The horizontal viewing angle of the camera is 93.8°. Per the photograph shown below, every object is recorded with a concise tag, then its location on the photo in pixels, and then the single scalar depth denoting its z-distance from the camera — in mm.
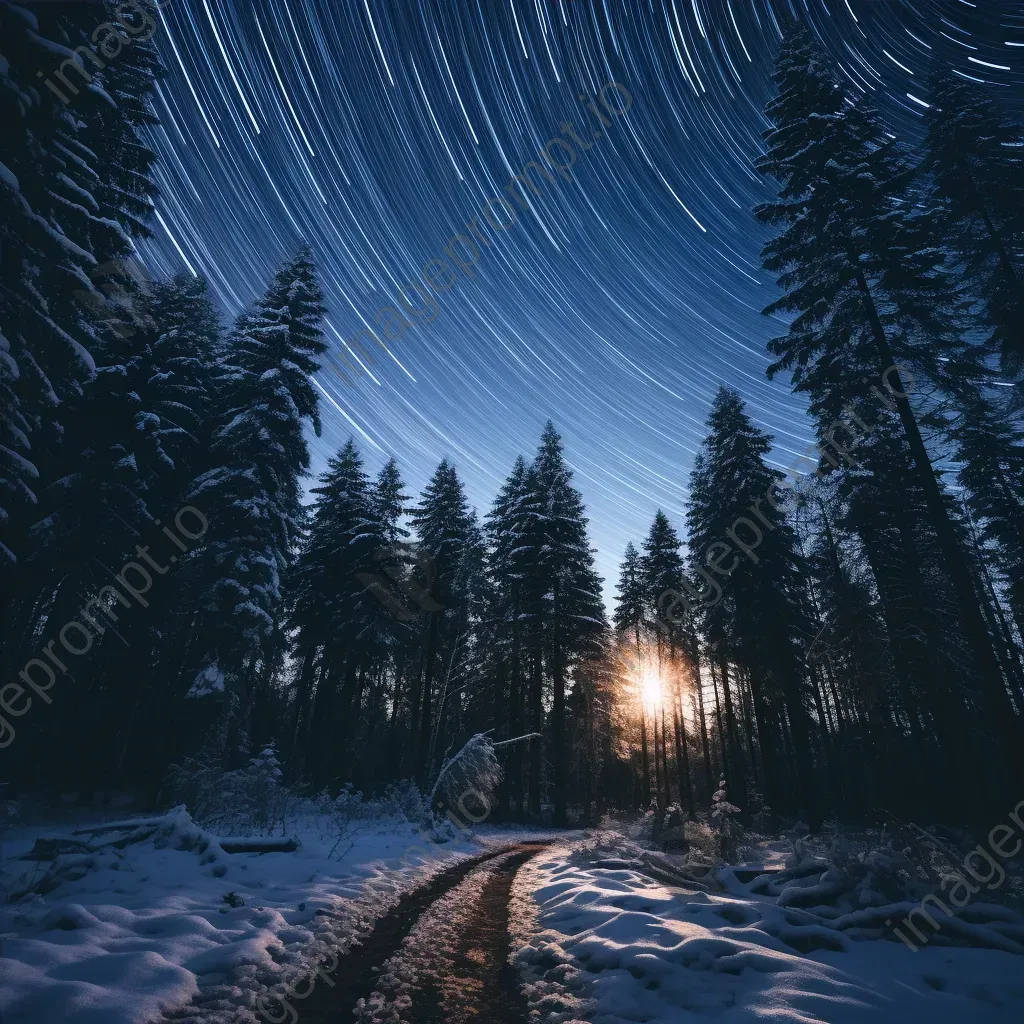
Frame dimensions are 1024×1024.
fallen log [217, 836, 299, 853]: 8008
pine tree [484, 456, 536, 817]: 24531
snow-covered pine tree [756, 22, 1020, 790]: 11555
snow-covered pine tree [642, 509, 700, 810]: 28203
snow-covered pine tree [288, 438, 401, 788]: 22156
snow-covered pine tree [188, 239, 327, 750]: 13922
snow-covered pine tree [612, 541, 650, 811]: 31500
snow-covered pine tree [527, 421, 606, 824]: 23922
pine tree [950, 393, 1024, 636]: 19589
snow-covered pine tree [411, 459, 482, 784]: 23703
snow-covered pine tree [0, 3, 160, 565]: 7773
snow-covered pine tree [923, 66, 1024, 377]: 14227
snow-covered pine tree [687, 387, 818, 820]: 17141
